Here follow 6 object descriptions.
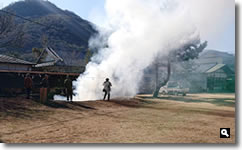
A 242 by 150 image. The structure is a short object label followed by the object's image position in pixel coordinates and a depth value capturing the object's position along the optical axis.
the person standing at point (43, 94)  8.16
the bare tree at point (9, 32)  14.44
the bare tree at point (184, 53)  13.20
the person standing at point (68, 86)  9.23
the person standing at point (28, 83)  8.63
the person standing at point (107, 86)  10.01
